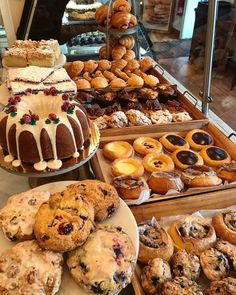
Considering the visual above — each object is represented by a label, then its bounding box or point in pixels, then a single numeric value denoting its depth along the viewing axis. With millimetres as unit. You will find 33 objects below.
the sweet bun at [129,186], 853
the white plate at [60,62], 1657
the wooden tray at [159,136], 900
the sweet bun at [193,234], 763
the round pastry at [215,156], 1067
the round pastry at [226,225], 792
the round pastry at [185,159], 1059
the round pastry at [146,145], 1136
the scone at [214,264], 698
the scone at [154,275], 668
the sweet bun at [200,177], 925
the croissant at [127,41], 1867
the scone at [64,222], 540
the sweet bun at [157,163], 1033
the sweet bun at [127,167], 1008
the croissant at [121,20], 1720
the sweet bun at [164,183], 913
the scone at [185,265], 695
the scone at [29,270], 505
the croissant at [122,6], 1781
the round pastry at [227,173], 971
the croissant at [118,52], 1828
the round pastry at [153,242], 729
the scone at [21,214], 586
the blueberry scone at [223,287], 630
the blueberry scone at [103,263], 532
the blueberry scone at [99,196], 653
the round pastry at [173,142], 1152
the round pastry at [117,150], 1102
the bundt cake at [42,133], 822
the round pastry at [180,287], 626
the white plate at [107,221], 562
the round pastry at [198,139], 1172
